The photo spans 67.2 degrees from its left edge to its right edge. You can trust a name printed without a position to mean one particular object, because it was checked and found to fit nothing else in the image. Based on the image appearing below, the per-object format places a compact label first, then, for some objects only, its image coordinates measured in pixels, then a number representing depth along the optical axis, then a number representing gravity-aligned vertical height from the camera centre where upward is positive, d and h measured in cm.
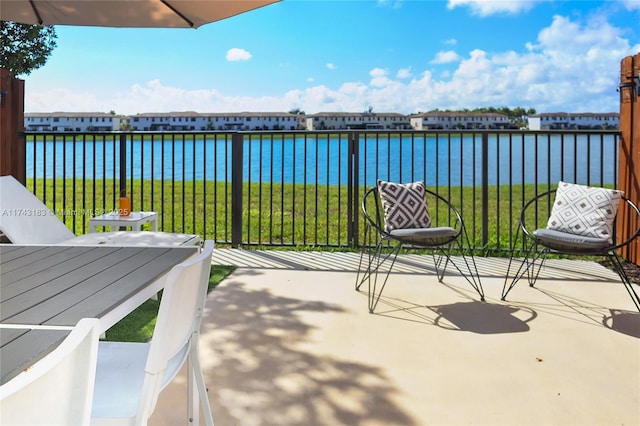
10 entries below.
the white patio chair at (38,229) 299 -13
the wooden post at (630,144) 393 +57
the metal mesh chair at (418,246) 310 -24
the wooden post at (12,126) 418 +74
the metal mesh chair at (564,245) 294 -21
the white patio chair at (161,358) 99 -41
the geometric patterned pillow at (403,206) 347 +3
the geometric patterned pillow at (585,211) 320 +0
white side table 340 -8
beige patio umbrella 269 +115
